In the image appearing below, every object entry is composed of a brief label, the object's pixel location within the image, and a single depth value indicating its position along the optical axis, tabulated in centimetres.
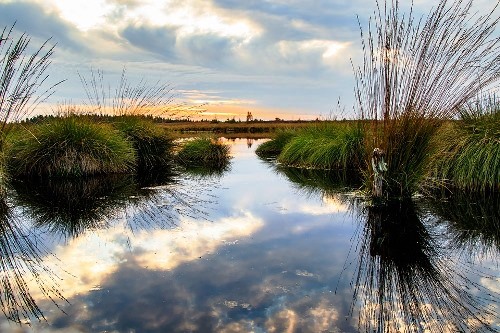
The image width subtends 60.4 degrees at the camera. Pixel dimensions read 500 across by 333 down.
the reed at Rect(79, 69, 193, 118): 1133
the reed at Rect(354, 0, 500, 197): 515
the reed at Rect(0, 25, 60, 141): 539
